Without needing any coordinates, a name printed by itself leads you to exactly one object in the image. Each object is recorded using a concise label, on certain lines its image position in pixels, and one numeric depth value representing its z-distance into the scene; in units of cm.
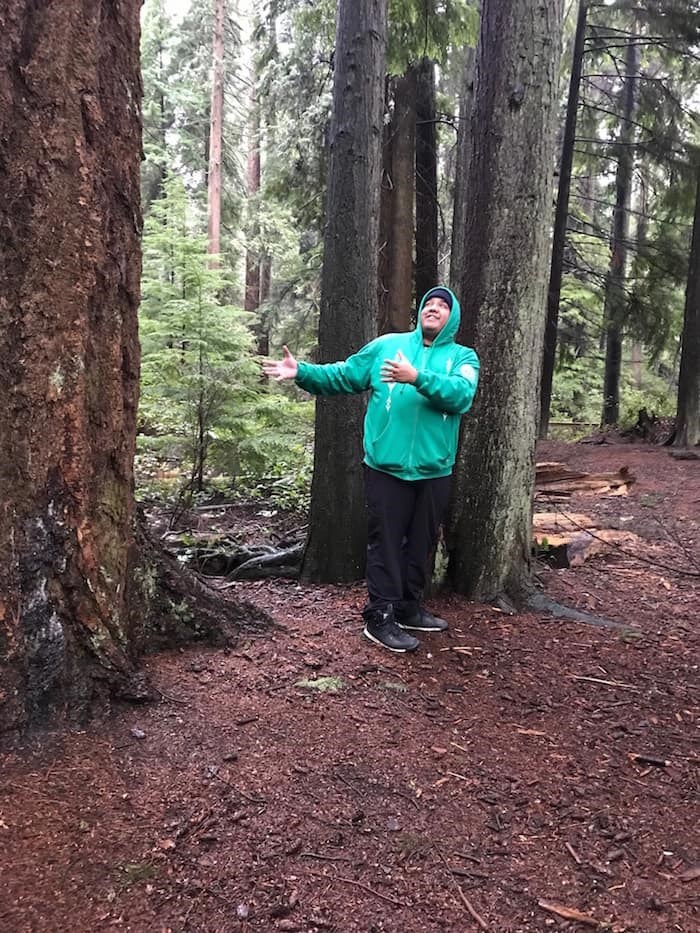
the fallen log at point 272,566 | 561
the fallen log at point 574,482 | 948
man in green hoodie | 405
